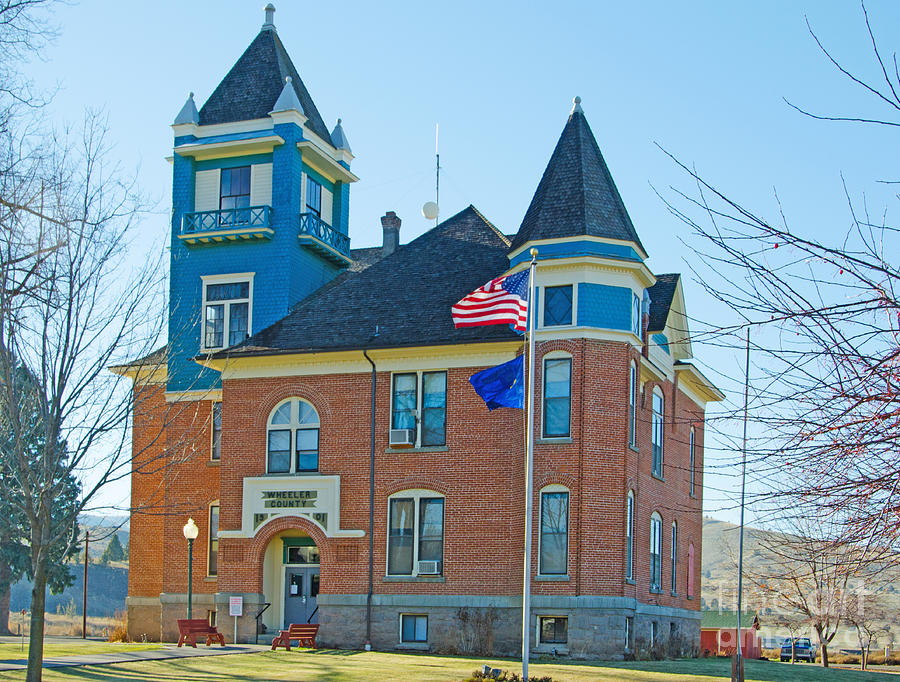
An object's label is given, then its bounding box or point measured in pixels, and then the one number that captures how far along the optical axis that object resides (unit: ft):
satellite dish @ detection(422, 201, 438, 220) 138.41
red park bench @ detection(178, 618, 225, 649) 105.91
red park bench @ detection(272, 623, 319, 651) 103.40
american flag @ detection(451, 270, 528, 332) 87.56
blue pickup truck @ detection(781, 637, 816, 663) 190.58
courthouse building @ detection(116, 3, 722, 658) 103.14
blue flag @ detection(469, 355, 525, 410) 85.97
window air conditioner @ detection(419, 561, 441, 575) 106.93
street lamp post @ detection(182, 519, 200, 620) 114.62
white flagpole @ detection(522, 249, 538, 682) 75.05
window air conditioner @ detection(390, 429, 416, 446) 108.88
